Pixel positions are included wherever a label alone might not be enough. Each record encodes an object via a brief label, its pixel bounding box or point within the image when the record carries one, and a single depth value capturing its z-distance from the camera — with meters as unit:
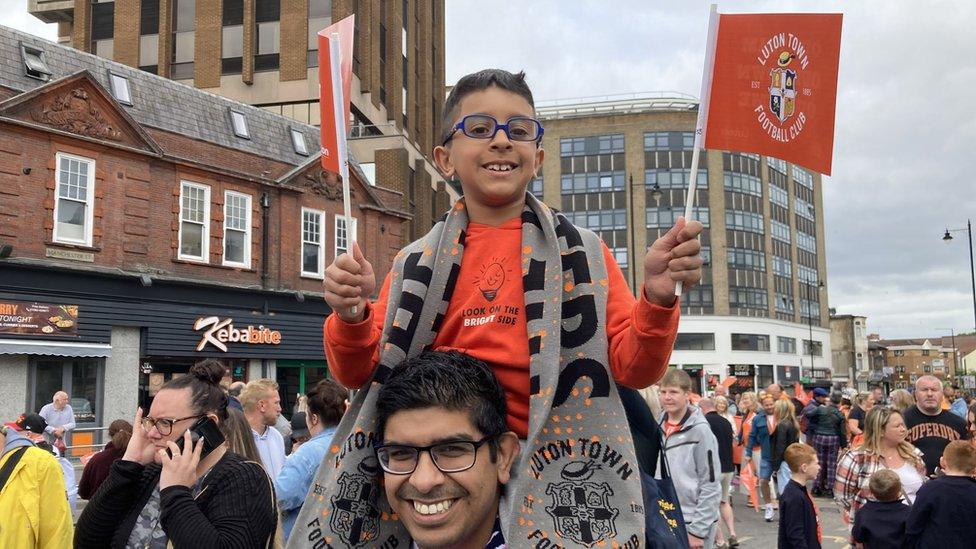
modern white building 64.12
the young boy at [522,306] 2.31
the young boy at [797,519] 7.10
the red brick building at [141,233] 17.40
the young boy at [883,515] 6.64
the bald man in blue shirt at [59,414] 14.39
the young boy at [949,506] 6.00
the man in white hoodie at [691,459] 7.31
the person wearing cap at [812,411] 14.72
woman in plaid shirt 7.39
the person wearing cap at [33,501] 4.58
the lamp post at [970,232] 30.11
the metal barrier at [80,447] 16.45
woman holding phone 3.49
